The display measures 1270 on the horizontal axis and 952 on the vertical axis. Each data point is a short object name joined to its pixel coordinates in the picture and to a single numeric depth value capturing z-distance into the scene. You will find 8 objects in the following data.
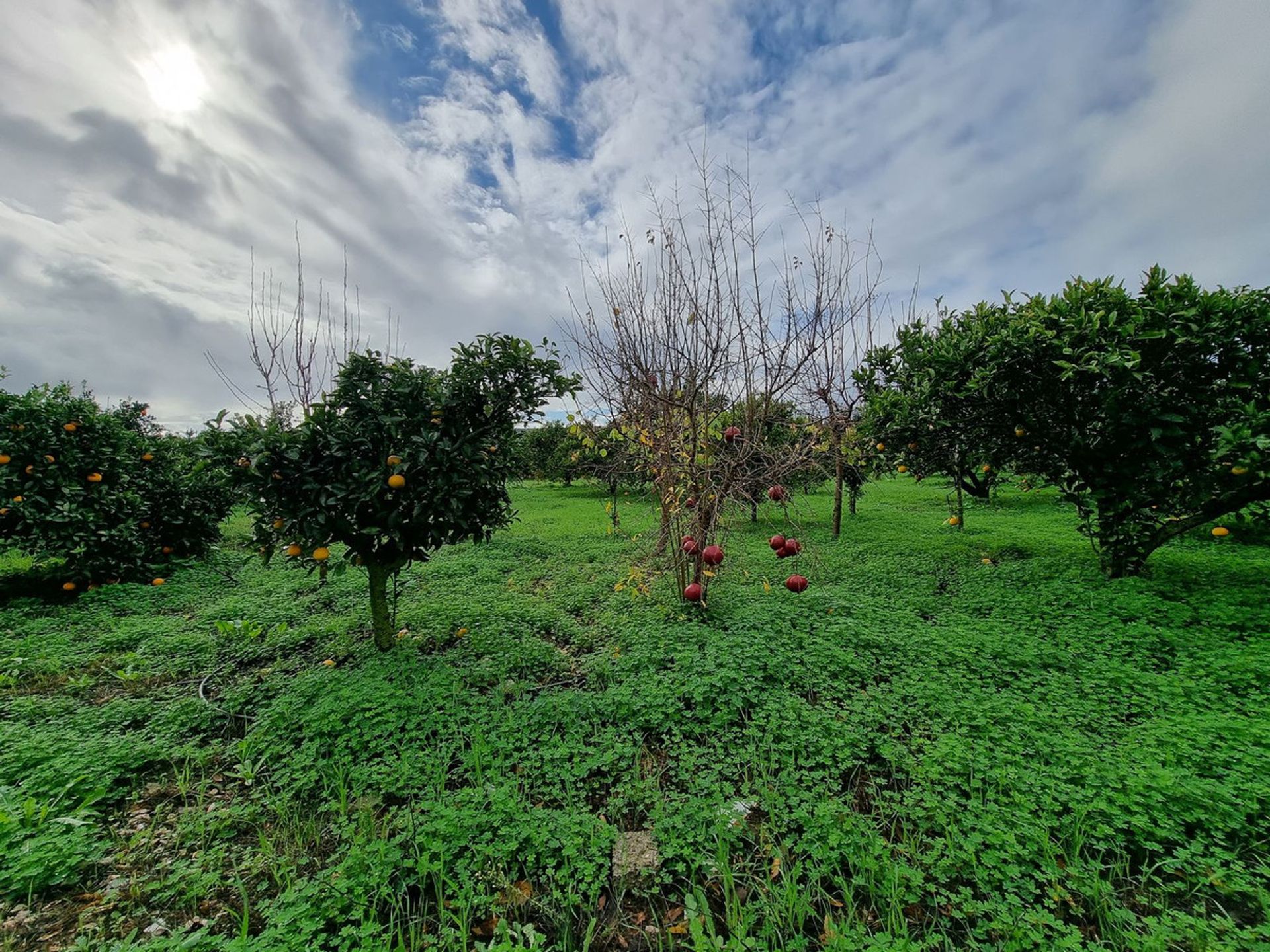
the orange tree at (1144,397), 3.73
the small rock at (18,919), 1.71
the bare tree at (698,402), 4.11
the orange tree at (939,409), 5.04
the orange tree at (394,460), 3.38
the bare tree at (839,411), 6.65
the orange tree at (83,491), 5.18
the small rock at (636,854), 1.95
